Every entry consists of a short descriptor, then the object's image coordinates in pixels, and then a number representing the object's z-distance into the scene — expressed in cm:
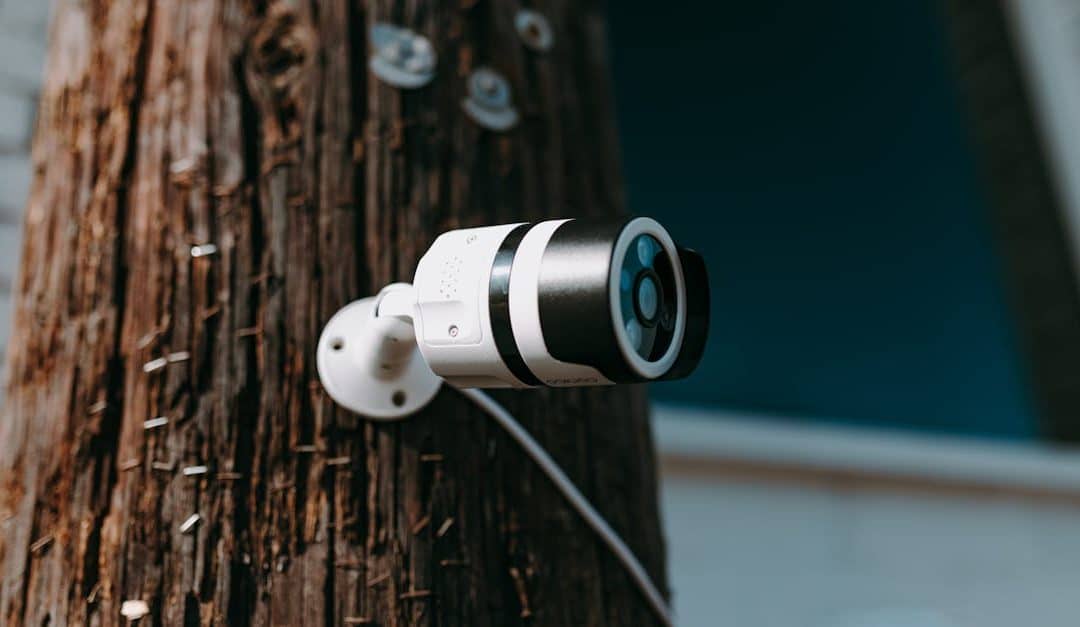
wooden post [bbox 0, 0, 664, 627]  60
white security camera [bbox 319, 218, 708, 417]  49
